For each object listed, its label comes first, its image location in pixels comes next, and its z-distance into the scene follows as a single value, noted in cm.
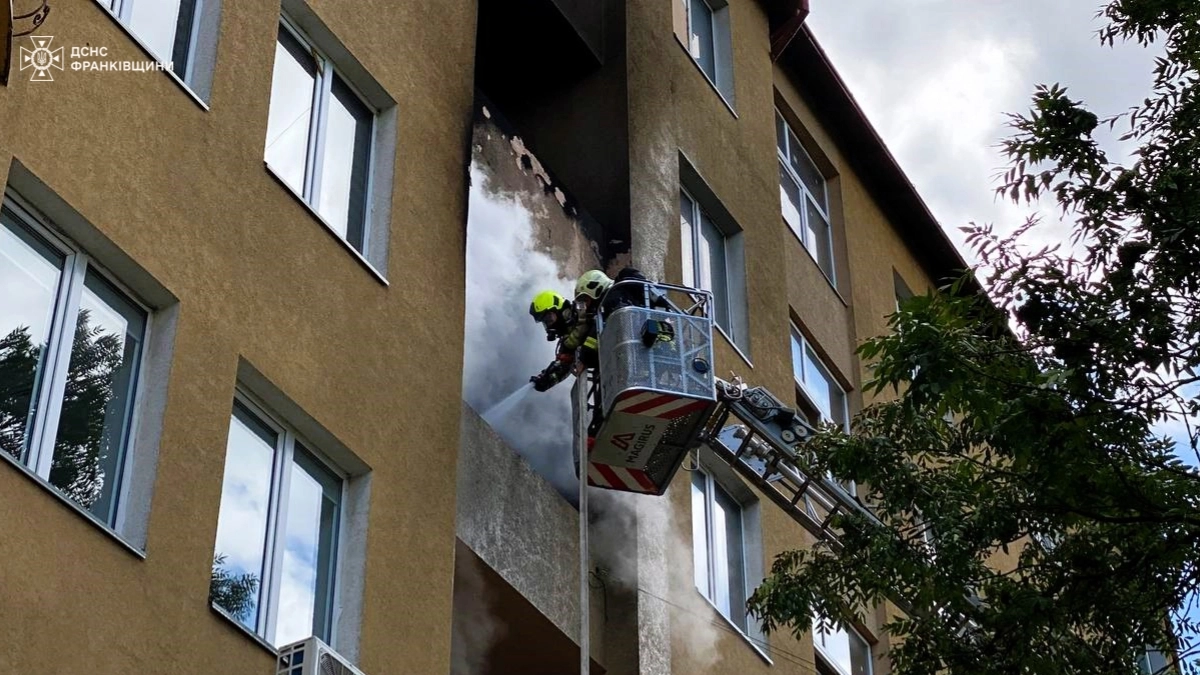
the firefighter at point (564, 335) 1435
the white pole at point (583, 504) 1096
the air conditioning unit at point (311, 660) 924
